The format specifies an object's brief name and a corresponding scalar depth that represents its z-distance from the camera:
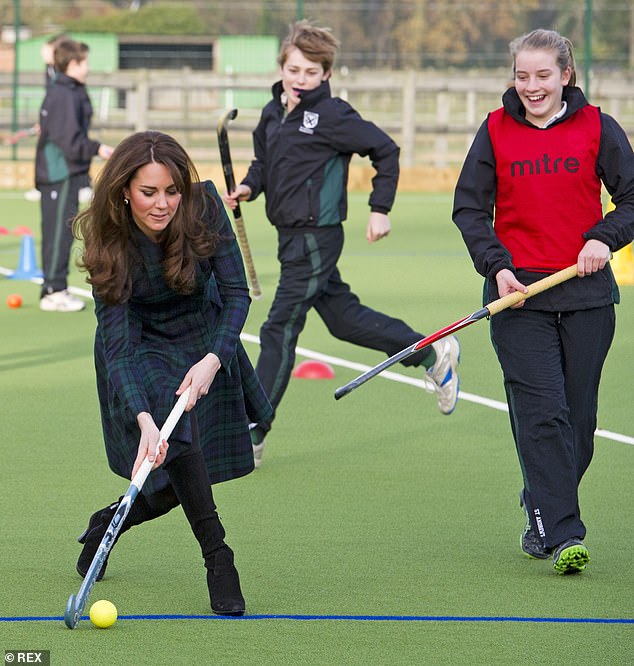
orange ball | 19.41
